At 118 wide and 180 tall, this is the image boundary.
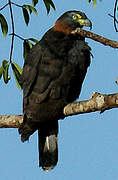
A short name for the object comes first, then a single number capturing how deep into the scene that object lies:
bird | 9.77
